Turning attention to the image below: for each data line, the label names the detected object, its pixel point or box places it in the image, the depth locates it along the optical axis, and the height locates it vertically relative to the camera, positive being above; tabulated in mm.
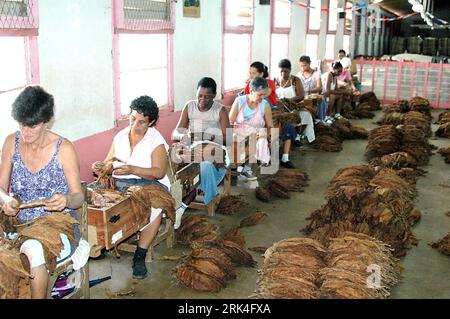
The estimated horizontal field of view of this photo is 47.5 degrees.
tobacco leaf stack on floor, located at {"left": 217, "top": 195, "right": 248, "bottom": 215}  6051 -1863
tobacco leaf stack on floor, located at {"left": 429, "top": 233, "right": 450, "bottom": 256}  4973 -1891
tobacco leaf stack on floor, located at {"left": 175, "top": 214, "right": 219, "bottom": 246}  5055 -1823
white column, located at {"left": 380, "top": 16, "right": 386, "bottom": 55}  27425 +646
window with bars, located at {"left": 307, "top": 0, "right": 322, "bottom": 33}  14438 +854
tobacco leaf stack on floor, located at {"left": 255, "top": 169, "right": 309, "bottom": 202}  6590 -1832
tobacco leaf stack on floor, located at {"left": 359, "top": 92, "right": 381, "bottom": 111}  13992 -1437
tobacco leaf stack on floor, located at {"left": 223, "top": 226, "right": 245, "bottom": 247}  5078 -1870
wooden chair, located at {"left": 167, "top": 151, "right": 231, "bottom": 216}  4715 -1391
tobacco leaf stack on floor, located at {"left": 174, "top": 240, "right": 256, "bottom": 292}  4156 -1817
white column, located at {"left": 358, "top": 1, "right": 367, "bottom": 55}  21781 +378
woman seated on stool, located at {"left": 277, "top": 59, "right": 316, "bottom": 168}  9094 -777
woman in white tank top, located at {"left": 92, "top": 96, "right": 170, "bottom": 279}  4305 -953
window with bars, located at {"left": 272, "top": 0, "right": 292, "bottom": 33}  11451 +709
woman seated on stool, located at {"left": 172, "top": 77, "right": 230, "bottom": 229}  5961 -858
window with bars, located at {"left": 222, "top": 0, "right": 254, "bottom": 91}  9008 +102
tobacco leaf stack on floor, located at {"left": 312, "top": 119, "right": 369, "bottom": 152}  9484 -1676
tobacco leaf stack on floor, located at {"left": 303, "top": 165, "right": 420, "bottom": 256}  4773 -1622
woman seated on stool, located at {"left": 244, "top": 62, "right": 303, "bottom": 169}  7871 -842
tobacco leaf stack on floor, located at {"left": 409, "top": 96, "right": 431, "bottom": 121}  12625 -1389
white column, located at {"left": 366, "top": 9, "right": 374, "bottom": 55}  23534 +421
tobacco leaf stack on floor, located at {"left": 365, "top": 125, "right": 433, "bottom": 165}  8555 -1607
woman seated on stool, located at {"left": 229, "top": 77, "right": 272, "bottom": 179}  6699 -922
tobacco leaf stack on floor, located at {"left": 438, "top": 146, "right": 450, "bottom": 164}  8626 -1765
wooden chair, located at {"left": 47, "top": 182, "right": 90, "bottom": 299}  3291 -1463
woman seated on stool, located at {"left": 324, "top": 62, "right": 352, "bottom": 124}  11281 -1015
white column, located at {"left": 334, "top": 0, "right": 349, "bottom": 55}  17703 +476
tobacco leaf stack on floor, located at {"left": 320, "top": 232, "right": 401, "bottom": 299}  3627 -1625
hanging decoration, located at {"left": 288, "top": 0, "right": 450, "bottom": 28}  11070 +926
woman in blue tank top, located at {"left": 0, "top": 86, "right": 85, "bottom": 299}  3176 -790
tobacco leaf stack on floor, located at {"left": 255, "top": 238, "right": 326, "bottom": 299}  3646 -1647
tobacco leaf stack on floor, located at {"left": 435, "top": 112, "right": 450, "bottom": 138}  10552 -1651
